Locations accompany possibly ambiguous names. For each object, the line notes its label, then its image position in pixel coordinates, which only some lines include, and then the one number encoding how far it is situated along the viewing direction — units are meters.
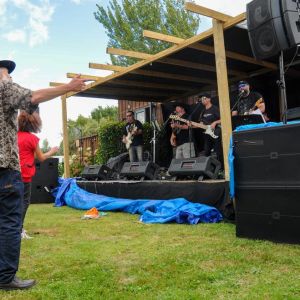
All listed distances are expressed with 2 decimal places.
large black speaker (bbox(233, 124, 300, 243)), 3.78
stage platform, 5.74
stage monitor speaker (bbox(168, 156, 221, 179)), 6.21
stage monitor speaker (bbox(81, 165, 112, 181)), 8.99
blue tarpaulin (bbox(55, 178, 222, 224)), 5.40
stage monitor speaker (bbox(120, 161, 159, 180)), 7.57
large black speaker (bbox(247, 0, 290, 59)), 4.48
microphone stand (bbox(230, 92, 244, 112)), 6.58
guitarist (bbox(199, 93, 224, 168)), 7.60
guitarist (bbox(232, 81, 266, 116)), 6.27
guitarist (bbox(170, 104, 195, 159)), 8.09
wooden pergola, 5.93
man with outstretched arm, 2.69
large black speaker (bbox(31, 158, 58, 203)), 9.59
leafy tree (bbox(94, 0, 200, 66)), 18.23
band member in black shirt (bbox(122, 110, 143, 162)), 9.35
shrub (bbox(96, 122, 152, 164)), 11.36
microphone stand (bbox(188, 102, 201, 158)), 8.01
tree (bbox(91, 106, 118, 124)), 32.59
